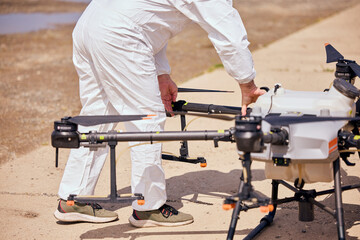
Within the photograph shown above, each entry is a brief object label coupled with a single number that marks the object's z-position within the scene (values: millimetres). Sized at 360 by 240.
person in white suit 7777
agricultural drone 6469
